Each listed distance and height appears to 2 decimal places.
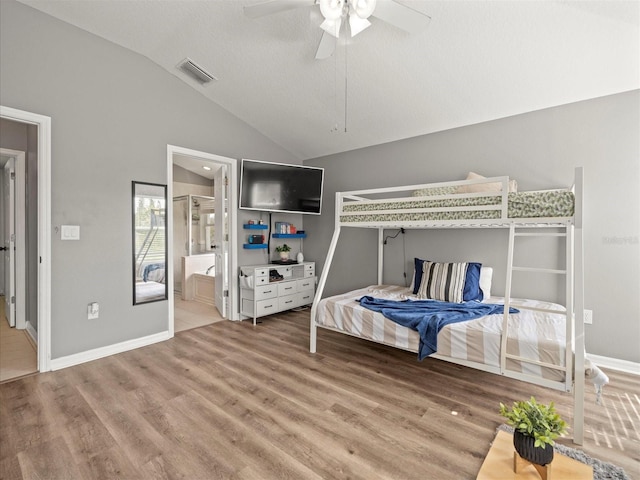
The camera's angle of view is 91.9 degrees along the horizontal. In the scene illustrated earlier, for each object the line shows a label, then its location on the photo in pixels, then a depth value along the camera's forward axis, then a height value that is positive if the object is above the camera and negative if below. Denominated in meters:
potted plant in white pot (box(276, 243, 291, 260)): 4.77 -0.23
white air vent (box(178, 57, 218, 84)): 3.36 +1.85
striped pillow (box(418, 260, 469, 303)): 3.23 -0.48
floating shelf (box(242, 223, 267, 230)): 4.43 +0.14
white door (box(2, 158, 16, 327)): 3.89 -0.23
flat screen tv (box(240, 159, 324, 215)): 4.23 +0.70
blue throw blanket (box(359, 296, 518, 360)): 2.44 -0.65
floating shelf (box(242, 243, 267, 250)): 4.44 -0.15
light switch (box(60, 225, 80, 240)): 2.86 +0.02
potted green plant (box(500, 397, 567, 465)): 1.30 -0.82
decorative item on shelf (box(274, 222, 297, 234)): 4.84 +0.13
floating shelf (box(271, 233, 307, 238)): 4.78 +0.02
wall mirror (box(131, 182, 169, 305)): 3.38 -0.08
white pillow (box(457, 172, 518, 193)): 3.12 +0.52
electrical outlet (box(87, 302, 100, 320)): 3.04 -0.75
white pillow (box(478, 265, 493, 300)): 3.33 -0.46
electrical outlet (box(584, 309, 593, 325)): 2.96 -0.74
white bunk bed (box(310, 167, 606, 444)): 1.95 -0.12
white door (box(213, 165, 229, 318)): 4.33 -0.07
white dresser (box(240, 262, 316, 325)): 4.12 -0.74
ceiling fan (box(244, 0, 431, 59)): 1.96 +1.48
